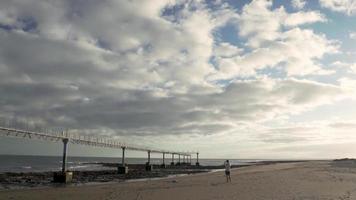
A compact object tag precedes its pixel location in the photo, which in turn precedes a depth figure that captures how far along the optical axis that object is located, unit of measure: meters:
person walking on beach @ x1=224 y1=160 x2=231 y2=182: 29.93
